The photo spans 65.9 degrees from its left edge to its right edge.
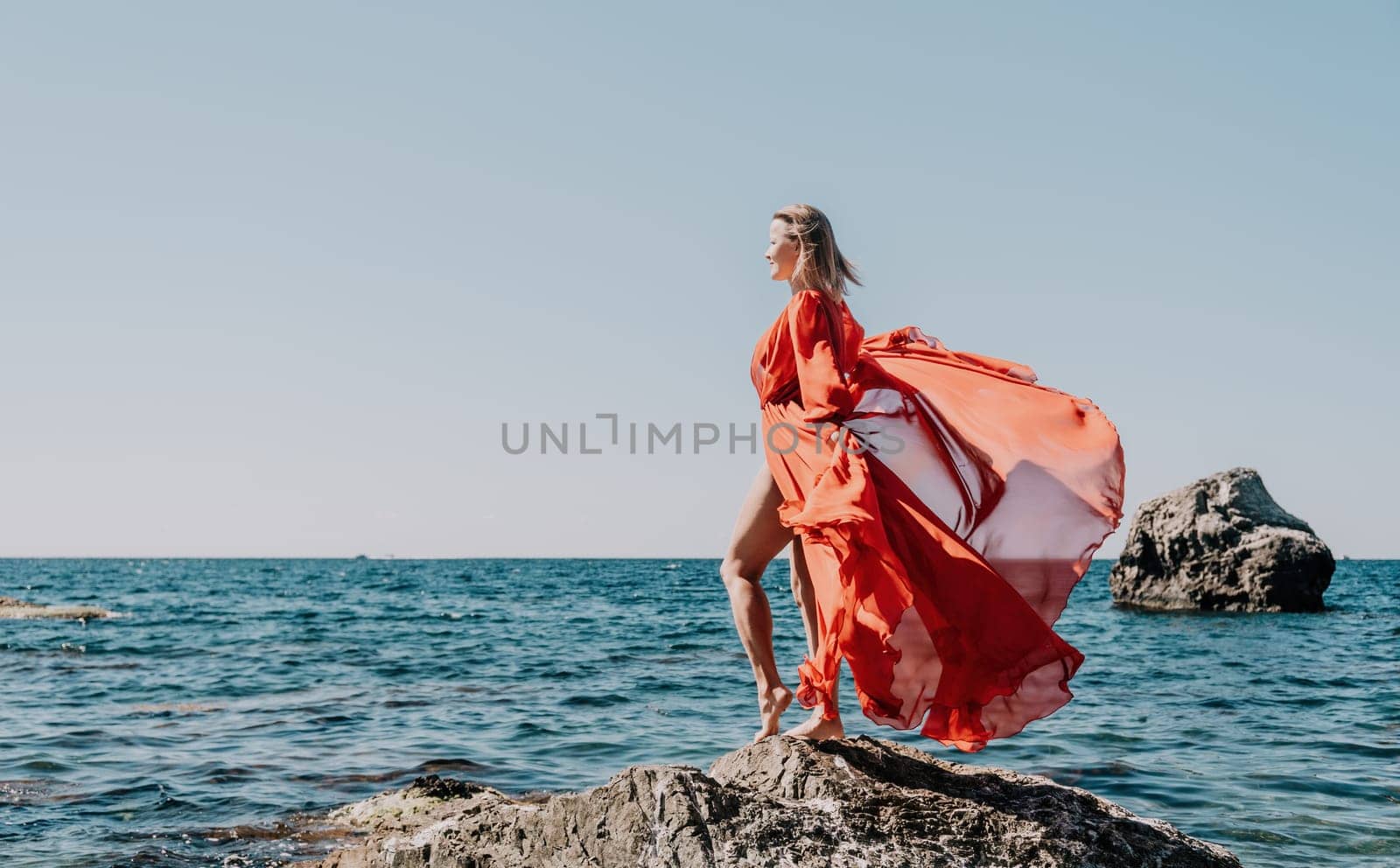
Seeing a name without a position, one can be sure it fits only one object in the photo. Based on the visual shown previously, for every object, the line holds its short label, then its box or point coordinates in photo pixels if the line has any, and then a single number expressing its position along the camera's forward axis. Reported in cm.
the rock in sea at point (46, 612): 3164
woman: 439
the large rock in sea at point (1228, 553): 2914
